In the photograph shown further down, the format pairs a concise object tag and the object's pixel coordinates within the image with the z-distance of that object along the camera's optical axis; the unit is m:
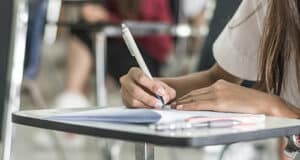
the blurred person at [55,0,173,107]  4.21
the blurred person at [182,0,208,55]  4.76
